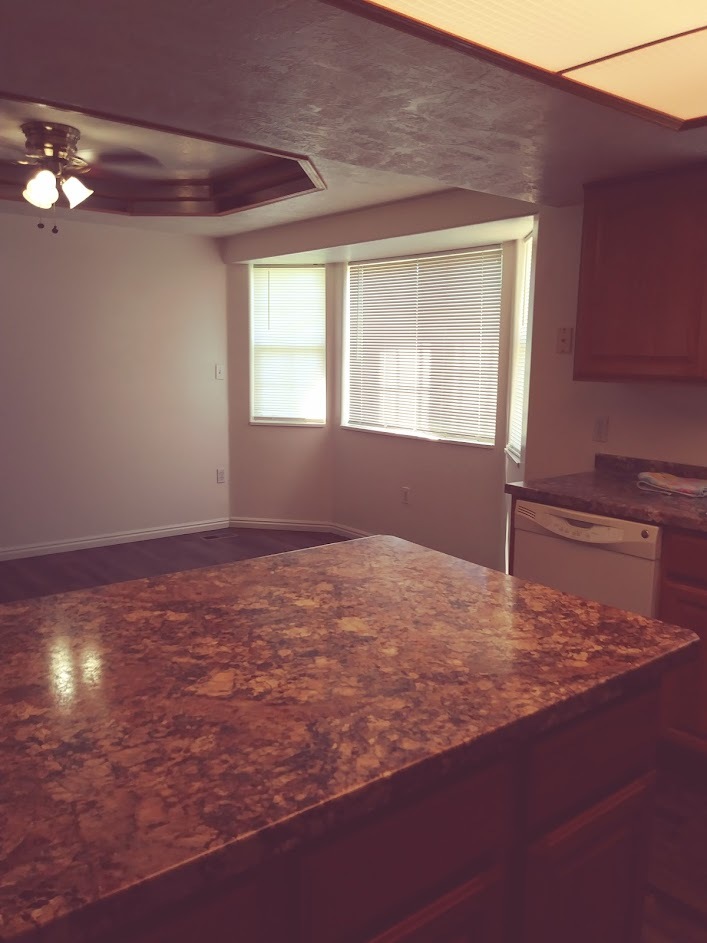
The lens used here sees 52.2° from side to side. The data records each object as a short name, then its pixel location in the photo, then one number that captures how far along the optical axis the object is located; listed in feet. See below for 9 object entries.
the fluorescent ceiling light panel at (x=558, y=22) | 4.97
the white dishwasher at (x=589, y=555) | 8.58
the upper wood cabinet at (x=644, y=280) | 9.29
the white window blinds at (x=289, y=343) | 18.93
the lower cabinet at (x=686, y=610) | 8.23
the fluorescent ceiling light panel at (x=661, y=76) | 5.82
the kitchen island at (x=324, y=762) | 2.37
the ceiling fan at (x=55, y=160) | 11.35
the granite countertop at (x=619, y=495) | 8.46
